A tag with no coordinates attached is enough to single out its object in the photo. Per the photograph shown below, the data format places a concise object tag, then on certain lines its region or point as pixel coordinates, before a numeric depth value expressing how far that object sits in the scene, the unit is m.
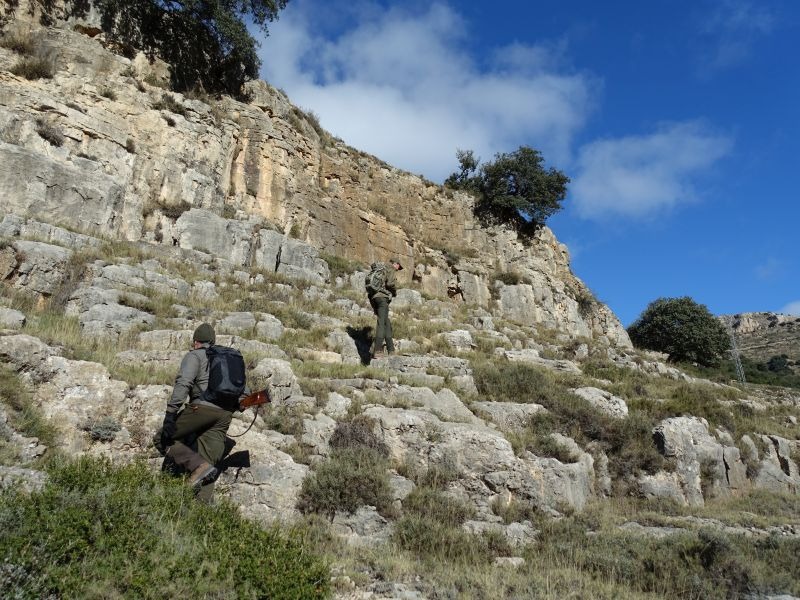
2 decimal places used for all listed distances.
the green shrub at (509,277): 26.92
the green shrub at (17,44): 16.30
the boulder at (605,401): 9.64
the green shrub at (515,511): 5.99
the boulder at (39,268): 9.96
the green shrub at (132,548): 2.88
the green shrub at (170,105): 18.31
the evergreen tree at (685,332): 35.28
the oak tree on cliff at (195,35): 19.05
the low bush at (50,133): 14.46
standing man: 11.28
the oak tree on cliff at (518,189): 30.23
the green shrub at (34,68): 15.71
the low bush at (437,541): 4.84
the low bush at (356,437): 6.54
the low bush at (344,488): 5.41
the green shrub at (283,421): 6.43
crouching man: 4.89
